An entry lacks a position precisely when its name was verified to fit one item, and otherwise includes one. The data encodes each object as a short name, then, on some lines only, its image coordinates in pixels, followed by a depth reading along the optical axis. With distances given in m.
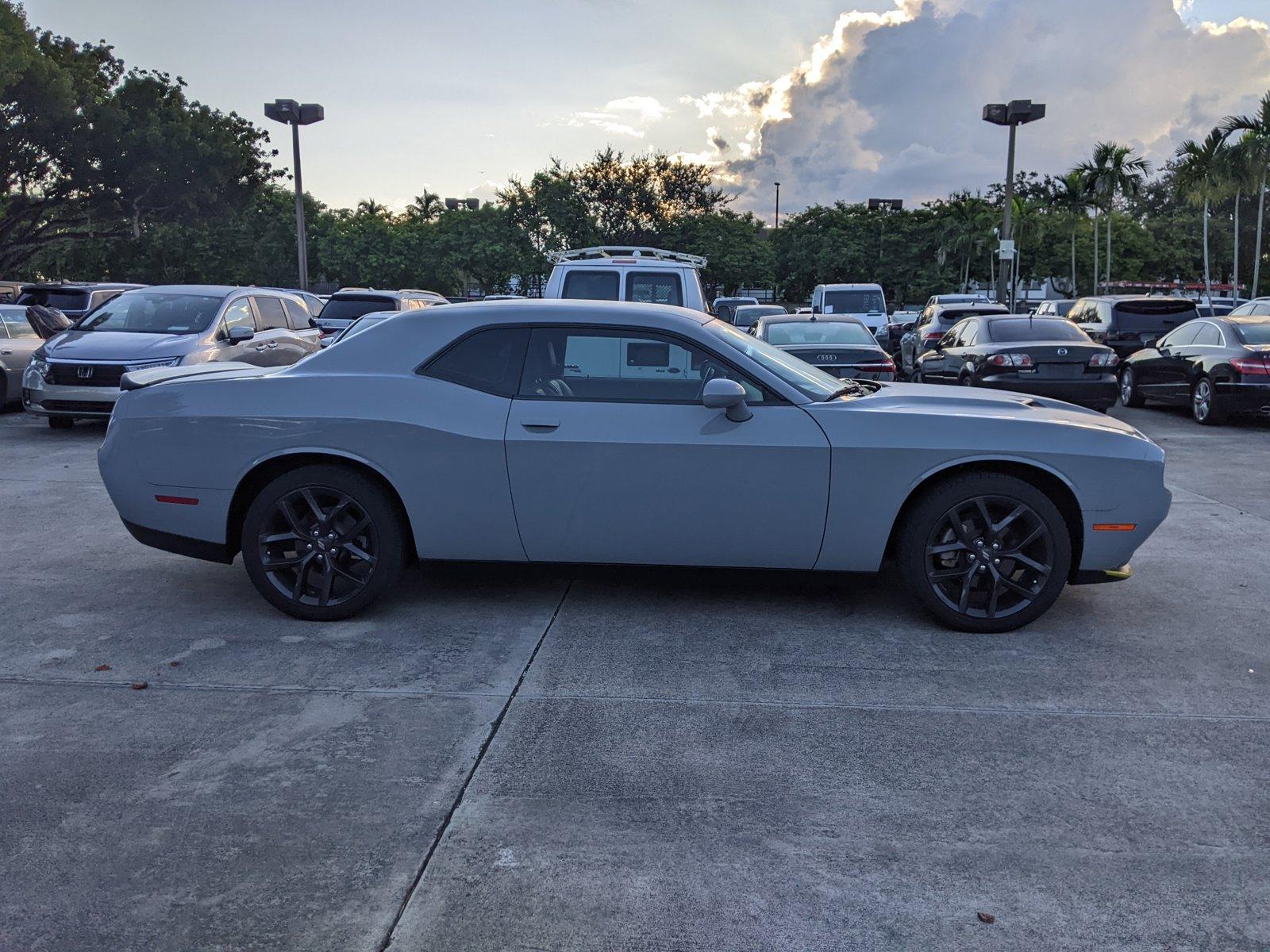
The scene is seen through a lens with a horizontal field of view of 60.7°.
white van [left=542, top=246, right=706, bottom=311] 10.58
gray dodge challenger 4.96
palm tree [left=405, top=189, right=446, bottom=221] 67.69
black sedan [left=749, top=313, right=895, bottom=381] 12.12
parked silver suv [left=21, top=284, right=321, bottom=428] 11.55
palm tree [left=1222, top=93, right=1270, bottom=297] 40.06
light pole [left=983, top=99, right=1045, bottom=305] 23.91
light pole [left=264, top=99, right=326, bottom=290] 24.09
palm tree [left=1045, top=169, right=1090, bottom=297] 53.69
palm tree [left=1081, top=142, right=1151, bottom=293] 50.56
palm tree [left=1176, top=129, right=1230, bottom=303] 41.53
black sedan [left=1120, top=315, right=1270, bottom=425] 12.73
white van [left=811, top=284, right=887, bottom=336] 23.27
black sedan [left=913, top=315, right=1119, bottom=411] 12.47
